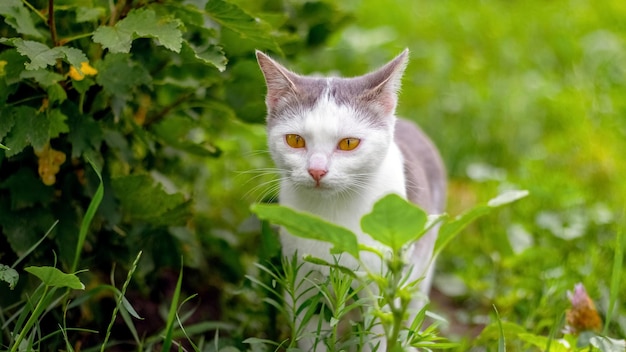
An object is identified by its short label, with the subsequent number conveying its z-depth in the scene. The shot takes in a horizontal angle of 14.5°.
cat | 1.71
